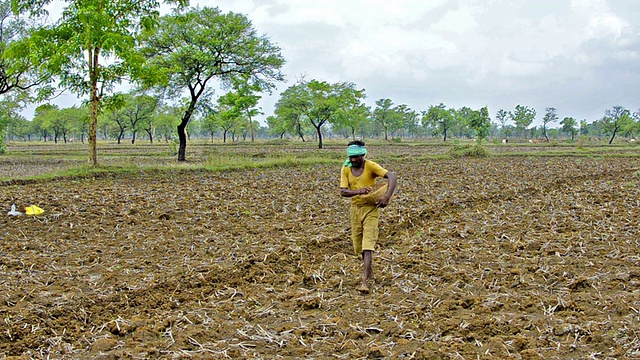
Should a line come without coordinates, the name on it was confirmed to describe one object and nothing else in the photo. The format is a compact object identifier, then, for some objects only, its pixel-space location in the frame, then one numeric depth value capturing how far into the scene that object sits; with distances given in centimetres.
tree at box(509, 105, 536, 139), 9938
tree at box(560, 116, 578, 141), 8531
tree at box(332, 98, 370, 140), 4500
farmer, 579
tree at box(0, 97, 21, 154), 2991
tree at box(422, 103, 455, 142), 8794
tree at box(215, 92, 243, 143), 2536
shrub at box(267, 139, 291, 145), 6017
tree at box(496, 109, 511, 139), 10550
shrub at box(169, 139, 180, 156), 3069
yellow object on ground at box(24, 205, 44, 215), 949
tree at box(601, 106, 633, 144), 6738
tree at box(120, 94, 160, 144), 6303
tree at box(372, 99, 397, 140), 8975
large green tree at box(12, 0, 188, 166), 1521
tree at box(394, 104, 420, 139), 9262
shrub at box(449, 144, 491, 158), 3094
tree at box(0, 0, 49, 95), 2380
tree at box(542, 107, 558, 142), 9706
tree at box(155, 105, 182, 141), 7964
